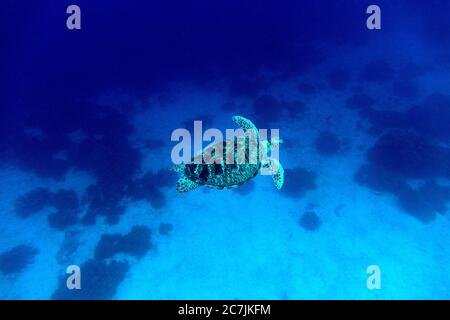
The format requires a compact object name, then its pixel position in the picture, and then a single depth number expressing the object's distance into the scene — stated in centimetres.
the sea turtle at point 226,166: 763
